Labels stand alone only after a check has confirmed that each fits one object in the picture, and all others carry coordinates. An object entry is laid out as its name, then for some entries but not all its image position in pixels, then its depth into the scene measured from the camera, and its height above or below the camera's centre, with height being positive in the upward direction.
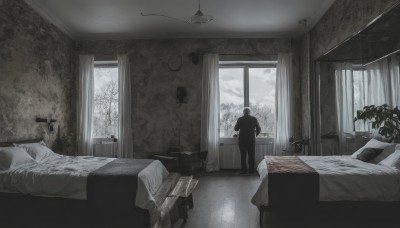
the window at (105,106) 6.95 +0.33
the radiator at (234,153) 6.80 -0.78
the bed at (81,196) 3.23 -0.88
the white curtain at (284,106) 6.59 +0.31
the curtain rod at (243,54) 6.77 +1.52
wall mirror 3.55 +0.57
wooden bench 3.42 -0.88
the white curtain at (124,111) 6.63 +0.21
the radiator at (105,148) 6.76 -0.65
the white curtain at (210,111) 6.62 +0.20
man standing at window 6.34 -0.34
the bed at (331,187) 3.08 -0.73
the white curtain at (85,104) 6.73 +0.37
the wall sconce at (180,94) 6.69 +0.59
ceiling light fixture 4.10 +1.44
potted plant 3.53 +0.00
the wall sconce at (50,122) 5.50 -0.03
